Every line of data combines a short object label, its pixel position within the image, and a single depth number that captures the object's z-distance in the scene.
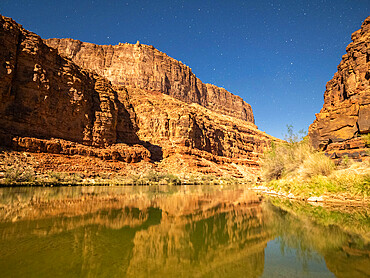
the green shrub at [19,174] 25.41
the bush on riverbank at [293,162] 15.38
